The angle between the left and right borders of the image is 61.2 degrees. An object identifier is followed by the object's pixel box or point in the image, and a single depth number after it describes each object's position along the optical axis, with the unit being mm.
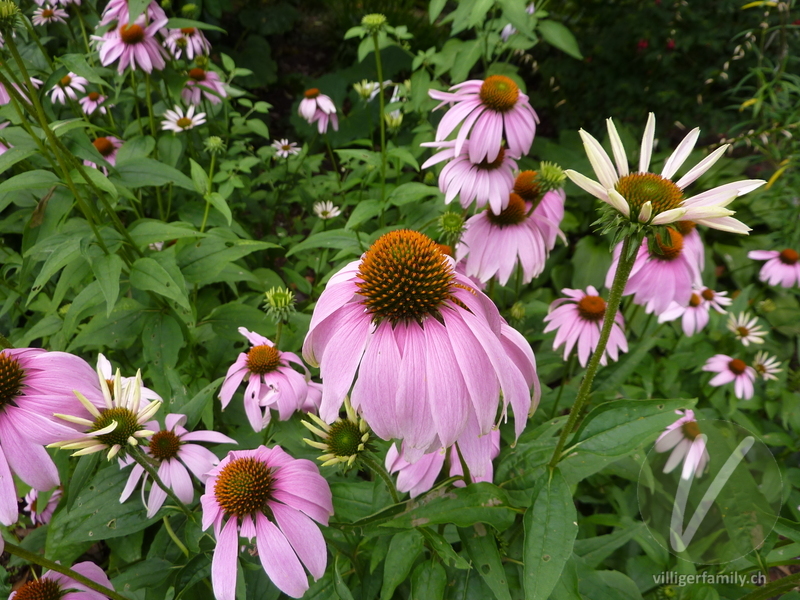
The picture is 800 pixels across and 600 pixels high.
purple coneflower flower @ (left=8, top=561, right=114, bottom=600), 301
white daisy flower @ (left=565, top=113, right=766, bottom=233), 234
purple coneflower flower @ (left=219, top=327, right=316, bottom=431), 360
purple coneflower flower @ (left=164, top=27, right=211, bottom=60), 717
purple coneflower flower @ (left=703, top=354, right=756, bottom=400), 535
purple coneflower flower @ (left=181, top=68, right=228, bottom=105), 651
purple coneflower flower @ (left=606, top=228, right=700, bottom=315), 456
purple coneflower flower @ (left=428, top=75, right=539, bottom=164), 419
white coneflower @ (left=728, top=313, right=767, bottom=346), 588
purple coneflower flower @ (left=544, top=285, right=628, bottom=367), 462
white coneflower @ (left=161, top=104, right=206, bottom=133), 634
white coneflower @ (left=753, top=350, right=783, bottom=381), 575
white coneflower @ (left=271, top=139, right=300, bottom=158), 833
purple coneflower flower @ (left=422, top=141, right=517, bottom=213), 419
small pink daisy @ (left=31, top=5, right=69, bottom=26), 720
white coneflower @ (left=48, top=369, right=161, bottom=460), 284
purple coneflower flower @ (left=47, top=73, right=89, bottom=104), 665
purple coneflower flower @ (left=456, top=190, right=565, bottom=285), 428
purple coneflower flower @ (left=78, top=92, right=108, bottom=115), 672
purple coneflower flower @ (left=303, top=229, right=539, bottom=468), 247
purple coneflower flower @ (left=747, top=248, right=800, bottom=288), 623
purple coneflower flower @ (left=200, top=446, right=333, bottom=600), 280
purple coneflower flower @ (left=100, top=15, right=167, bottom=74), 568
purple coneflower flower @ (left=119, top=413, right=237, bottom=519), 333
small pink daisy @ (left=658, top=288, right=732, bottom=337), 527
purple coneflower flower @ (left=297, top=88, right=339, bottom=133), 834
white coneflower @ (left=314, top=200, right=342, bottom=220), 716
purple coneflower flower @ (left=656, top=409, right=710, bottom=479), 308
